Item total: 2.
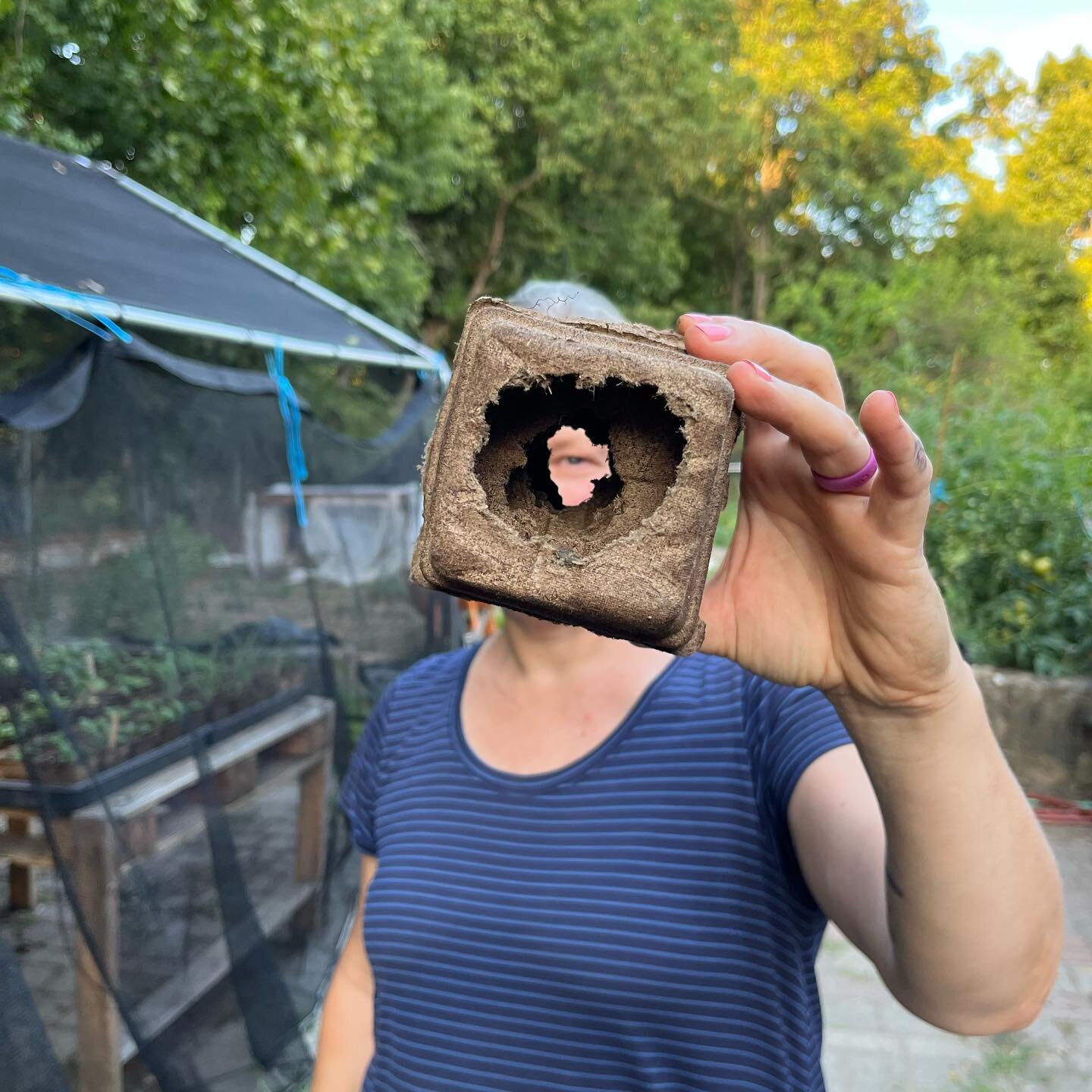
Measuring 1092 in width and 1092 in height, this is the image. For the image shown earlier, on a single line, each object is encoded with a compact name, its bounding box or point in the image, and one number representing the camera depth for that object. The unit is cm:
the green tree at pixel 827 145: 1848
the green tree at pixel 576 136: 1258
